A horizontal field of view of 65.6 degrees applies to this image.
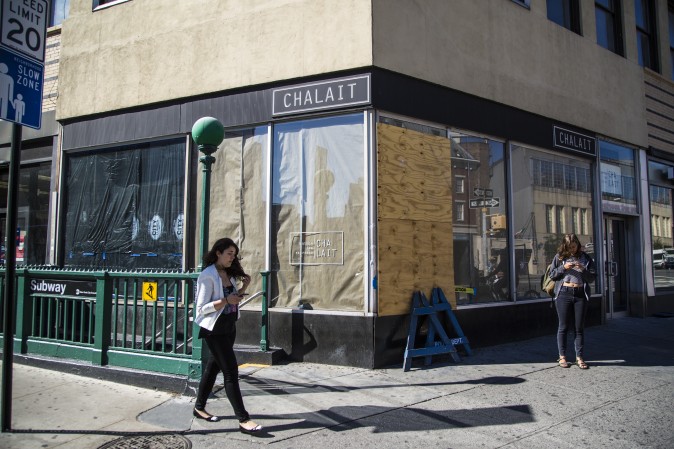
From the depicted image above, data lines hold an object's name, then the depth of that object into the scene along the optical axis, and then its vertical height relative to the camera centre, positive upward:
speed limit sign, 4.71 +2.22
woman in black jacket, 7.05 -0.31
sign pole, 4.53 -0.14
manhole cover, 4.36 -1.49
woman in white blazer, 4.62 -0.47
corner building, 7.30 +1.90
